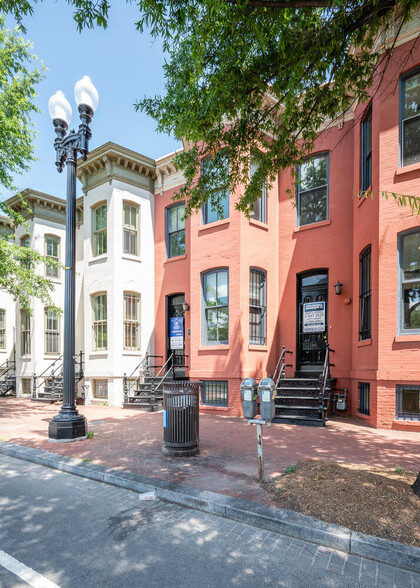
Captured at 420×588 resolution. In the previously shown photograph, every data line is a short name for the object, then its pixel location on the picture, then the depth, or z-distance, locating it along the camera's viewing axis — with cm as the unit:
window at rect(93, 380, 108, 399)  1498
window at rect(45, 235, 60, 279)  1891
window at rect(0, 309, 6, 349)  2206
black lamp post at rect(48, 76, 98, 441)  773
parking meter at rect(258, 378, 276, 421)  501
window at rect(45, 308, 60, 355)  1828
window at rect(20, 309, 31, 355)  1865
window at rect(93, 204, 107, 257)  1580
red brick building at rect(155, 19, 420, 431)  864
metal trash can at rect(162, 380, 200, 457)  642
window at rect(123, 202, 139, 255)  1545
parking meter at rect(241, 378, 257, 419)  510
